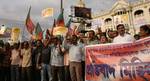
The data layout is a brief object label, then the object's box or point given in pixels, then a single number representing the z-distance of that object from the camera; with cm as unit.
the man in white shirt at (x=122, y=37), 309
